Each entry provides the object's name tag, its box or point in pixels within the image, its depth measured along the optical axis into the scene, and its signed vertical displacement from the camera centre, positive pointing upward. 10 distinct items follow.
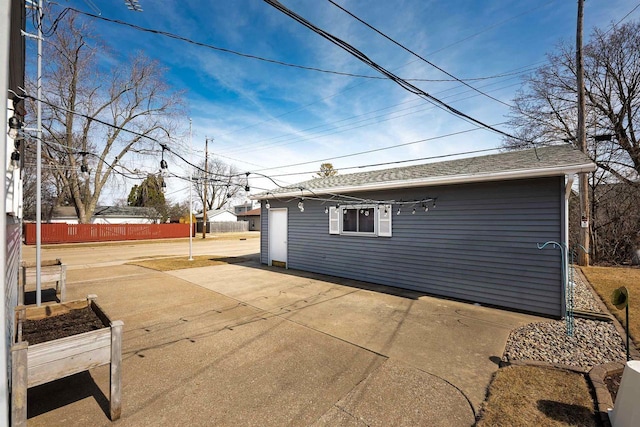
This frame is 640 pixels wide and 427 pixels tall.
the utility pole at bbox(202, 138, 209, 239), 22.00 +5.46
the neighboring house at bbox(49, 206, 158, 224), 33.88 +0.02
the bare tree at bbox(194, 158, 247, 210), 40.79 +3.58
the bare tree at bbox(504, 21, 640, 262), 12.05 +4.84
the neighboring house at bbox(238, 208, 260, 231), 43.19 -0.45
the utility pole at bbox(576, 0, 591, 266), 10.24 +3.15
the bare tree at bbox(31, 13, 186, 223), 17.53 +8.21
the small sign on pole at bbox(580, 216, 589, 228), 10.00 -0.23
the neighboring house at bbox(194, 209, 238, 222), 41.38 +0.03
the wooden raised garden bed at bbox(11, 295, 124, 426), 2.12 -1.24
